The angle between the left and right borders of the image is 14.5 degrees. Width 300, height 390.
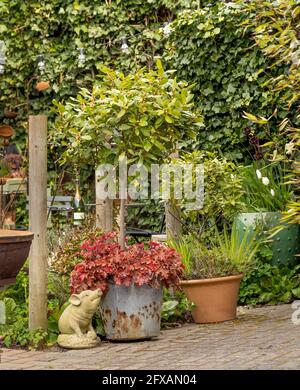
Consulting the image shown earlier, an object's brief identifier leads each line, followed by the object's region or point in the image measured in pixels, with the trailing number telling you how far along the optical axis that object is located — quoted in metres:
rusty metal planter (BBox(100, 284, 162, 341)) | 9.05
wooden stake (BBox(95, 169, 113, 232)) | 10.45
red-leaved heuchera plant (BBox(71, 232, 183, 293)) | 8.94
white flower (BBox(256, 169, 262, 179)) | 11.62
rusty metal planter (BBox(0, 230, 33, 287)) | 6.76
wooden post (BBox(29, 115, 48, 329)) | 9.08
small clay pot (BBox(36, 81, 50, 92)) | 13.45
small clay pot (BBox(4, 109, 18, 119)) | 10.37
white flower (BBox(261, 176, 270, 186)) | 11.56
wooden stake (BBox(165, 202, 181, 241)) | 10.79
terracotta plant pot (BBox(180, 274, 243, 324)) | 9.97
